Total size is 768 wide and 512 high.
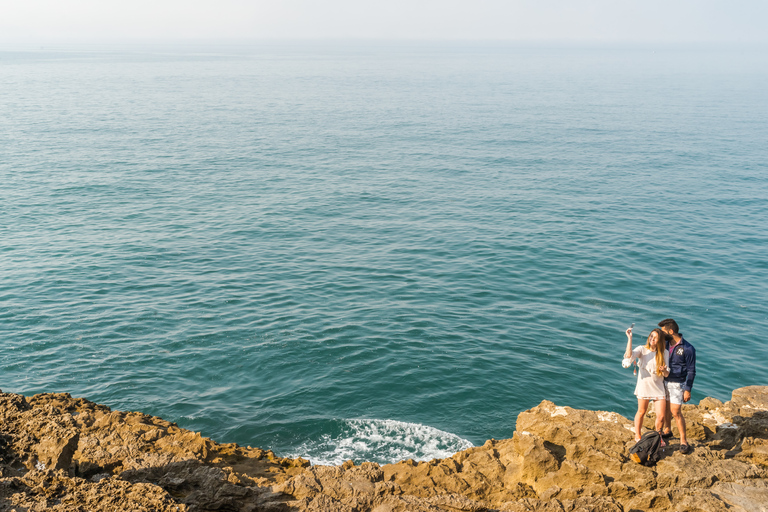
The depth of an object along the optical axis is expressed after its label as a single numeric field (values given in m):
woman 13.11
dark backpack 12.80
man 13.13
